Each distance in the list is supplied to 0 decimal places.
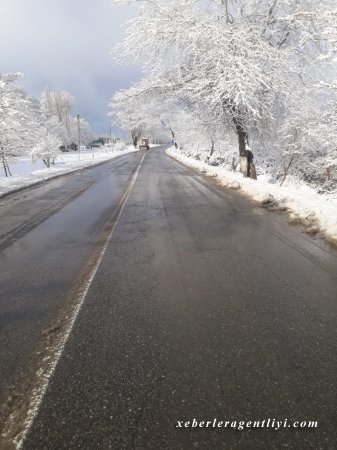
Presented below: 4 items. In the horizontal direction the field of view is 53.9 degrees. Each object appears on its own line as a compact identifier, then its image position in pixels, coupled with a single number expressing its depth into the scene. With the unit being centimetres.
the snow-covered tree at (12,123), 2339
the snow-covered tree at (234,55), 1312
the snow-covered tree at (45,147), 3794
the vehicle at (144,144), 8000
